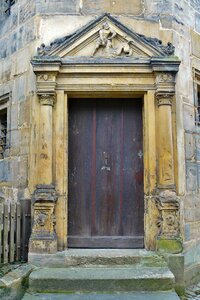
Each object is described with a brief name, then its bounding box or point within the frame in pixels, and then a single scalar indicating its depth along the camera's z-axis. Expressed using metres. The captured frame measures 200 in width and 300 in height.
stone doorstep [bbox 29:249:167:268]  4.48
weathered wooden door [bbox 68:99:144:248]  5.09
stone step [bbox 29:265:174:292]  3.90
